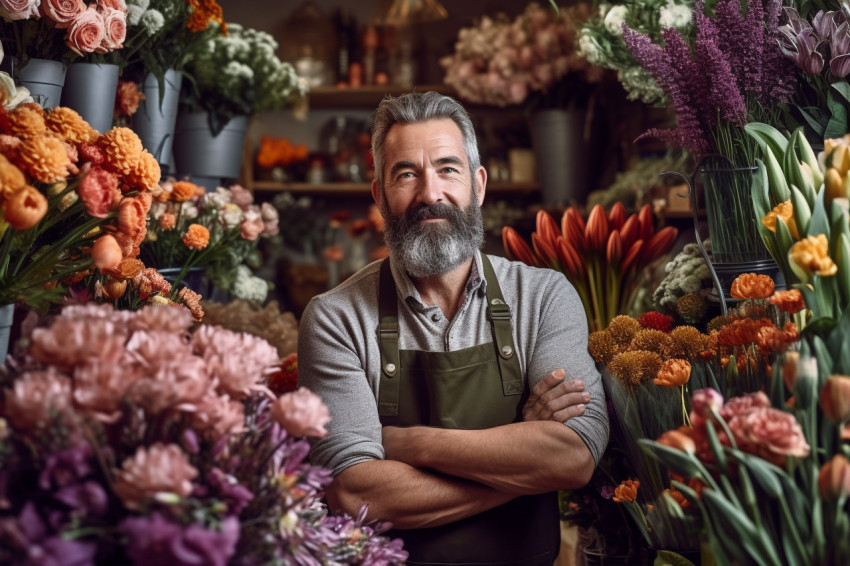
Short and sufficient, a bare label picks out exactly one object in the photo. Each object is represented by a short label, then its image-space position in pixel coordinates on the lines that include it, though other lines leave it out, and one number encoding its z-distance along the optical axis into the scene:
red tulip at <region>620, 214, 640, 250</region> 1.94
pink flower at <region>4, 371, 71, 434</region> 0.79
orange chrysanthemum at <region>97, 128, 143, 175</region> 1.22
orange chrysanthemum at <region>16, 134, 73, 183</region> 1.11
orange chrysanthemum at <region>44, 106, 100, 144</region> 1.23
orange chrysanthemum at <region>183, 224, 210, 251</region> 2.09
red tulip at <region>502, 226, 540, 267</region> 2.02
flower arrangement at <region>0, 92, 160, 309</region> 1.10
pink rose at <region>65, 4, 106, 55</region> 1.48
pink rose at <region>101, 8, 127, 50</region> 1.53
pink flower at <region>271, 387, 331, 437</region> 0.88
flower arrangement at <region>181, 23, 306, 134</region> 2.49
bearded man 1.50
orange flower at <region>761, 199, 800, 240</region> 1.08
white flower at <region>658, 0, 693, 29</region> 1.77
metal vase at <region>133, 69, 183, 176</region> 2.09
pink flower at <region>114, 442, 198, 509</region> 0.76
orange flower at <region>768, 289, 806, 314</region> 1.06
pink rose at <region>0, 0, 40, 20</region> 1.39
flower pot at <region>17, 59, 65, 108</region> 1.55
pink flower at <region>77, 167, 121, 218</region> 1.11
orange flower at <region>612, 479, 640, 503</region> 1.29
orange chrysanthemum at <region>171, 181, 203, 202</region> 2.11
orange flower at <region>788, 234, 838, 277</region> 0.96
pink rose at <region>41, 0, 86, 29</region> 1.44
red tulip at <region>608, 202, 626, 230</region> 1.97
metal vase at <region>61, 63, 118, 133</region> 1.76
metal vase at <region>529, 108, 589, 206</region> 3.79
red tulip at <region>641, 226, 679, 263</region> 1.93
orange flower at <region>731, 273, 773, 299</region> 1.22
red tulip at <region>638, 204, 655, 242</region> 1.94
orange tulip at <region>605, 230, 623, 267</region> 1.92
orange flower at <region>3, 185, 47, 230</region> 0.99
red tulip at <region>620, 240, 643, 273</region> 1.92
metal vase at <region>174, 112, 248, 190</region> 2.55
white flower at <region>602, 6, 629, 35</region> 1.98
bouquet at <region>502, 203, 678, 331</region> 1.94
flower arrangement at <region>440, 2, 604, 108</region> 3.64
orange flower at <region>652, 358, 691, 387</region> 1.18
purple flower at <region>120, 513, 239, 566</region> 0.74
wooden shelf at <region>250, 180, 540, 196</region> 4.64
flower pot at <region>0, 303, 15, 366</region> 1.17
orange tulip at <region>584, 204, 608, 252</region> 1.94
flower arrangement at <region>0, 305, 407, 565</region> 0.76
